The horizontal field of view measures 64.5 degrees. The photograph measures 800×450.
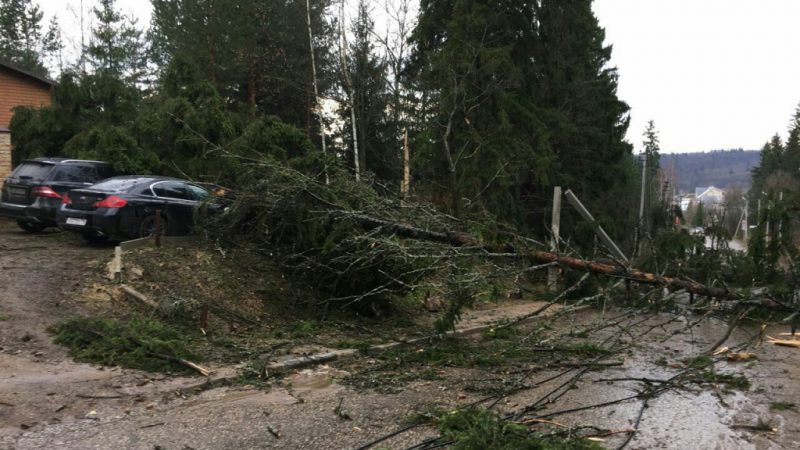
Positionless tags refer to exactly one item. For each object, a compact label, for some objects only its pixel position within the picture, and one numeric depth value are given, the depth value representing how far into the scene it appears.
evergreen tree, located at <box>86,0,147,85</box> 26.48
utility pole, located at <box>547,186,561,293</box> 14.00
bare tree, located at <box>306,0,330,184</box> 23.45
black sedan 10.93
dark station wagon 12.51
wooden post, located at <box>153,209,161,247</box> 10.11
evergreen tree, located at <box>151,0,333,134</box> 23.30
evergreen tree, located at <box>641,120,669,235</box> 49.00
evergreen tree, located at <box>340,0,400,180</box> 23.86
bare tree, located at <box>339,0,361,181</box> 23.62
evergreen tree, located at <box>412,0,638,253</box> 16.72
